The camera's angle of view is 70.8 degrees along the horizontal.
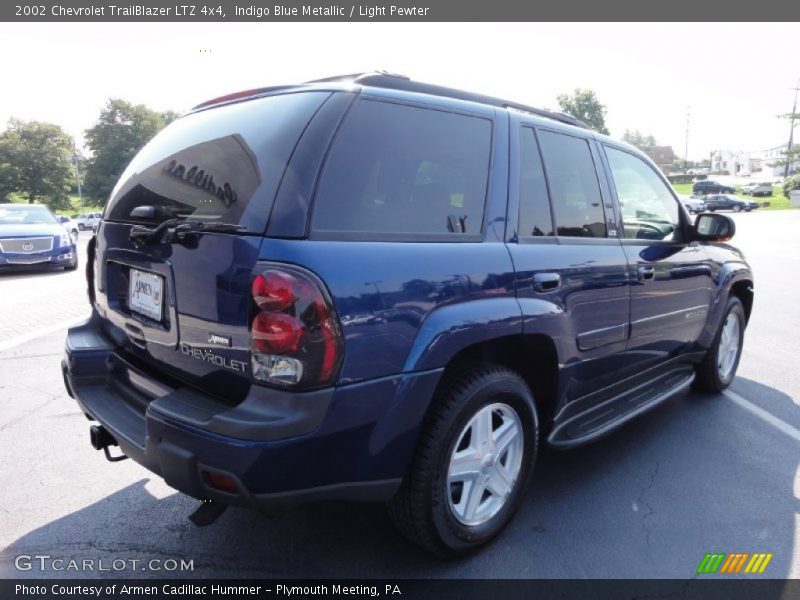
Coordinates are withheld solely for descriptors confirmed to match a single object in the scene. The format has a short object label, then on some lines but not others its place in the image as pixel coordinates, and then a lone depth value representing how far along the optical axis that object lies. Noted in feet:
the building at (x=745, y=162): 383.98
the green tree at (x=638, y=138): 498.07
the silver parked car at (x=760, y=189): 171.32
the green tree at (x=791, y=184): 159.74
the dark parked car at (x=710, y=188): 160.86
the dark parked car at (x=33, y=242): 36.99
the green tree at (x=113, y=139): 224.53
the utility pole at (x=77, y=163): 229.41
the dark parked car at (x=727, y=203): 133.69
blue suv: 6.11
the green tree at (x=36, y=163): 205.98
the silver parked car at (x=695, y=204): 123.13
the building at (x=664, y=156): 329.11
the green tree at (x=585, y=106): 254.47
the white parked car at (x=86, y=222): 144.75
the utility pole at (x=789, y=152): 192.75
